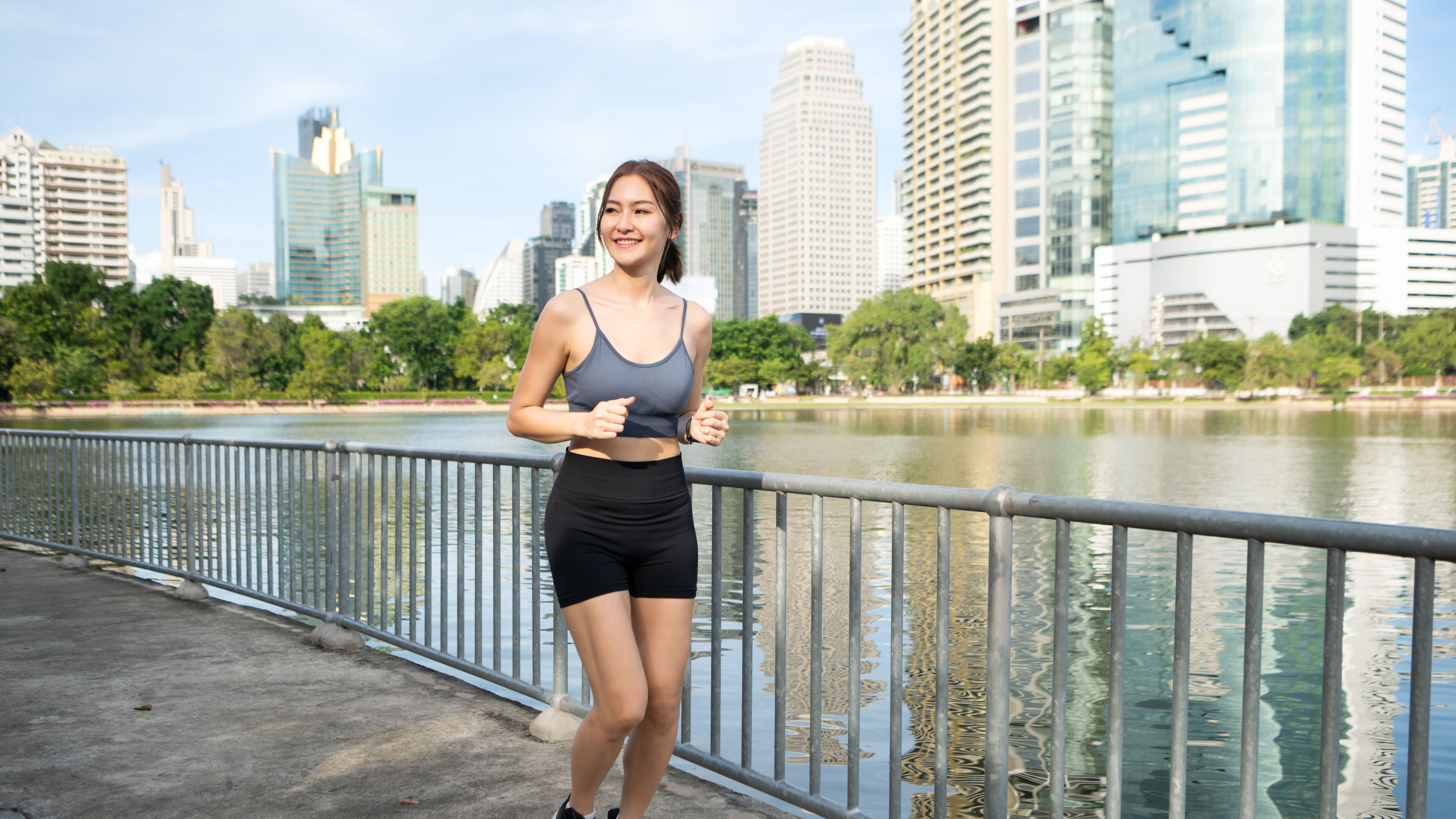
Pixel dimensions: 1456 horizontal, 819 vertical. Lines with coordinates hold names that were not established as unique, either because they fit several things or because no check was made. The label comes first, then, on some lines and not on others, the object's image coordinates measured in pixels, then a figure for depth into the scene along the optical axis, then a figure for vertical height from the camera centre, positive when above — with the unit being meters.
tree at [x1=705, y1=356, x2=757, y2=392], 112.88 +0.24
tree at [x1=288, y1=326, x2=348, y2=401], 83.50 +0.15
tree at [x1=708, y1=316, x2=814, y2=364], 116.94 +3.65
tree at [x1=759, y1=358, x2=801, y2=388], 115.56 +0.17
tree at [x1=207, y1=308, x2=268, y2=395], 83.19 +1.91
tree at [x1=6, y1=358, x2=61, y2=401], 62.00 -0.55
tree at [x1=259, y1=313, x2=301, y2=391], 87.31 +1.30
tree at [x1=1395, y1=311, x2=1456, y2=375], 104.38 +2.93
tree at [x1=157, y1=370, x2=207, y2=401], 75.50 -1.10
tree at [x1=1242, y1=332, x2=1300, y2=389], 92.81 +0.68
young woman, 2.90 -0.31
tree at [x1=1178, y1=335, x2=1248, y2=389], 93.94 +1.30
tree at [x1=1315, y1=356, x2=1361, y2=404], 97.19 +0.32
